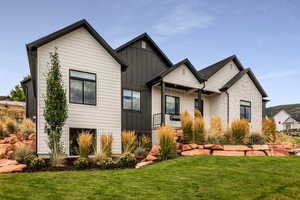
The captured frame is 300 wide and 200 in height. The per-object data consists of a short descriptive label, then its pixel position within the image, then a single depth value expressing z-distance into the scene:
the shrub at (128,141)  12.79
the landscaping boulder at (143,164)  10.55
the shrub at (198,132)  13.17
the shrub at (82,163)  10.22
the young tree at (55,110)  10.76
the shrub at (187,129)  13.30
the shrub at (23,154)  10.43
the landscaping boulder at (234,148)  12.59
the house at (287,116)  55.89
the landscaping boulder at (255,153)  12.78
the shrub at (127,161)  10.98
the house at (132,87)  12.34
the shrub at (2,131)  15.98
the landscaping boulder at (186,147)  12.63
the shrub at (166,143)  11.53
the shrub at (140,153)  13.32
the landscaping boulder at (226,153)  12.38
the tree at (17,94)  37.71
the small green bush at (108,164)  10.47
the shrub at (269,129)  17.44
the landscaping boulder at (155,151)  12.27
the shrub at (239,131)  13.55
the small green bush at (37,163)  9.70
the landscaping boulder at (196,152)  12.20
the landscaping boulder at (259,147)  13.13
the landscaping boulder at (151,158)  11.53
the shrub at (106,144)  11.57
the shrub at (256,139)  14.07
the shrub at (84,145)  10.83
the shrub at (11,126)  16.75
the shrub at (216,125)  13.67
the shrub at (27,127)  16.09
